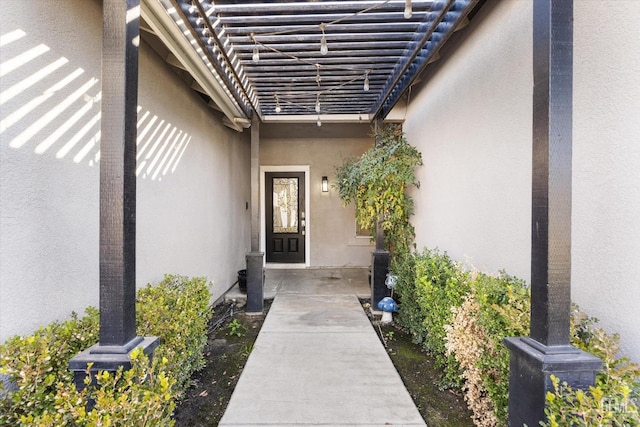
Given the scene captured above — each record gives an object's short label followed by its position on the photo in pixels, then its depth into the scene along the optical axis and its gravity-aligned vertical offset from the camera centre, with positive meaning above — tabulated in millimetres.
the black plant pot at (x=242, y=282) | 5311 -1275
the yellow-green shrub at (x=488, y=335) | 1774 -856
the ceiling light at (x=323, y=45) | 2705 +1478
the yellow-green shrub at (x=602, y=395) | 1094 -727
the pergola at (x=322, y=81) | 1418 +921
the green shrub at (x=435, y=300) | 2539 -871
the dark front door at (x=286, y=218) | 7402 -204
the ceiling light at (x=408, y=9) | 2203 +1462
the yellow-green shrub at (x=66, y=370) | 1195 -751
